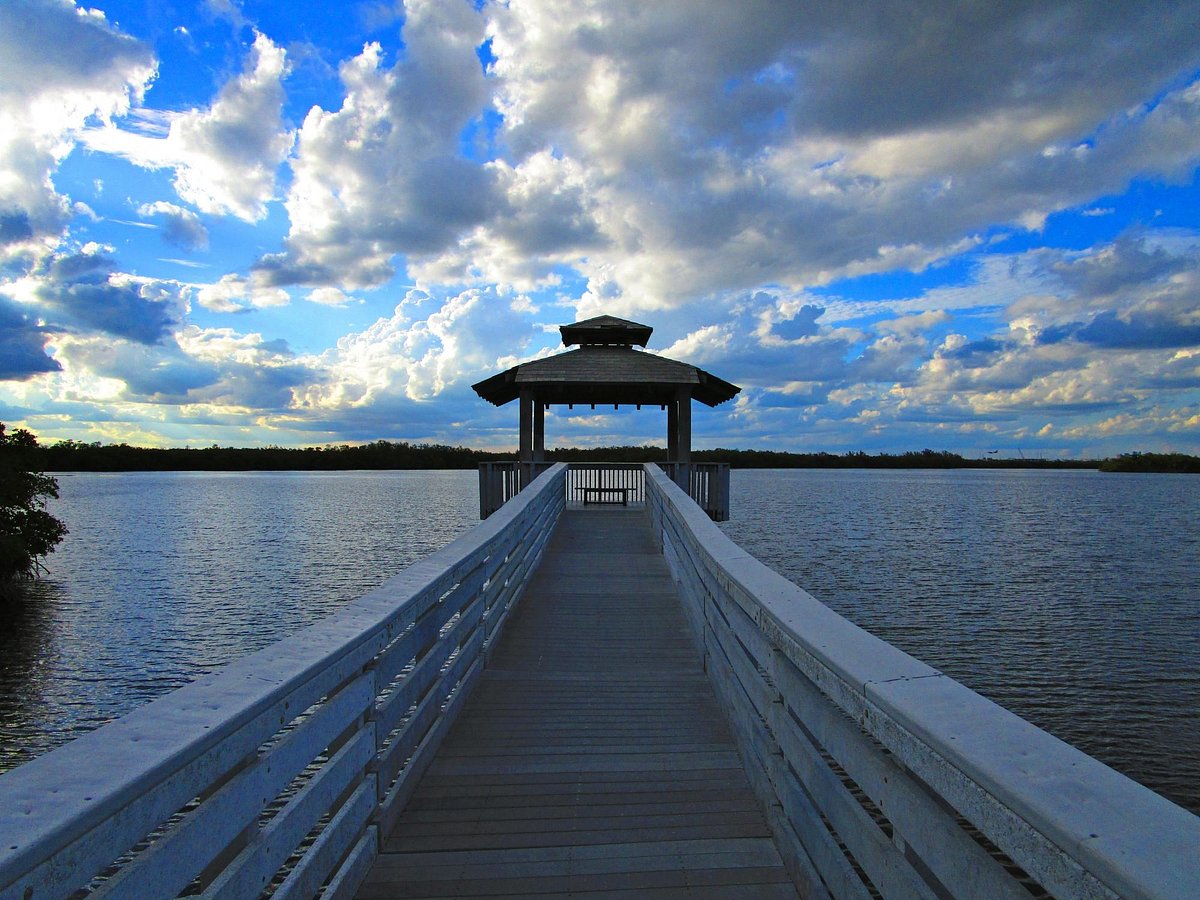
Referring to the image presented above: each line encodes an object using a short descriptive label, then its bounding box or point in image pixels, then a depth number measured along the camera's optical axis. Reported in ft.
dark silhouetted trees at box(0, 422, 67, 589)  64.54
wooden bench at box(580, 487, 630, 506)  56.34
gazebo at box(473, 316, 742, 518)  52.60
